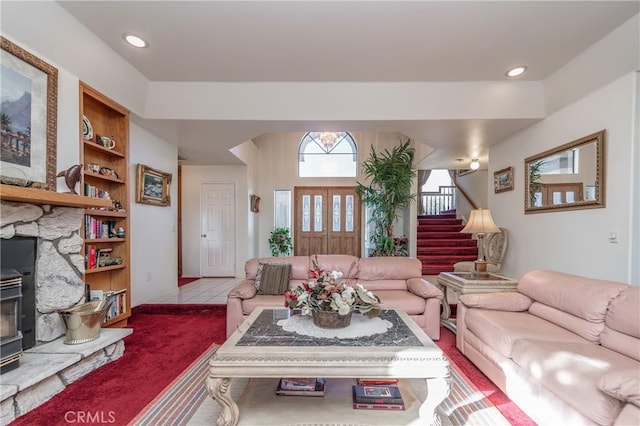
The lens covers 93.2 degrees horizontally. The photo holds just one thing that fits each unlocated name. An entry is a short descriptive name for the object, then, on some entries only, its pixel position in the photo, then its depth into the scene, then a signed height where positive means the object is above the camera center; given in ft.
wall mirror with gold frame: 9.02 +1.24
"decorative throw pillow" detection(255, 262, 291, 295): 10.34 -2.31
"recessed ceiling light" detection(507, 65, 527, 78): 10.15 +4.85
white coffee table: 5.00 -2.61
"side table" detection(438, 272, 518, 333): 9.54 -2.32
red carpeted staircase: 20.53 -2.37
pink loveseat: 9.52 -2.57
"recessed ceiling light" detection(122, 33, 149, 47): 8.55 +4.94
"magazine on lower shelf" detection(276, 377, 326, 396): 5.79 -3.45
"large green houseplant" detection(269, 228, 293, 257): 23.08 -2.33
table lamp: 10.25 -0.46
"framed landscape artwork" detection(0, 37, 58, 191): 6.51 +2.14
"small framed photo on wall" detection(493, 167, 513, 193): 13.60 +1.56
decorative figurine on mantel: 7.65 +0.90
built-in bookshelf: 9.73 +0.51
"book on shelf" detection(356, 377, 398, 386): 6.09 -3.46
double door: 24.43 -0.72
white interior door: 20.90 -1.28
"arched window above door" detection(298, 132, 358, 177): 24.49 +4.61
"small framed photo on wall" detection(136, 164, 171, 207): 12.35 +1.09
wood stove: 5.98 -2.25
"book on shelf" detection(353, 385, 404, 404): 5.55 -3.44
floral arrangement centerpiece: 5.97 -1.78
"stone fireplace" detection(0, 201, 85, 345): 7.18 -1.25
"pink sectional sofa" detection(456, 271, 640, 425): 4.28 -2.57
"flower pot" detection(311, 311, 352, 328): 6.08 -2.17
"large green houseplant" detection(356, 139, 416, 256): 17.74 +1.38
